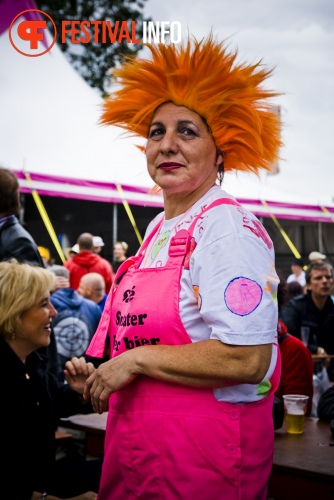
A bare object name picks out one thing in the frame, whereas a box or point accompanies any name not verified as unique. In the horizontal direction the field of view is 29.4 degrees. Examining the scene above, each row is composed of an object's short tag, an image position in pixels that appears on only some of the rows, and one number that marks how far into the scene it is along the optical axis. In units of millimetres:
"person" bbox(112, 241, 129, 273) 9141
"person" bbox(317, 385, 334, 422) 2946
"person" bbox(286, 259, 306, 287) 11078
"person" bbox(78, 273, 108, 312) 5969
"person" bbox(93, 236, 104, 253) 8514
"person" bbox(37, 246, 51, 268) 7952
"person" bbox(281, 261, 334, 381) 5633
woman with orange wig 1464
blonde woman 2389
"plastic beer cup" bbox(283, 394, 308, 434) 2688
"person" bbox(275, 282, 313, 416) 3549
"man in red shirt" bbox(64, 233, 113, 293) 7113
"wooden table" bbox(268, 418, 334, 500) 1994
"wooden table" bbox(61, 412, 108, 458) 2803
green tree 22250
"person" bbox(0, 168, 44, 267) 3125
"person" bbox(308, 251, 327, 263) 10505
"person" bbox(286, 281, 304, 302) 7875
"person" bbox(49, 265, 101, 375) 4934
